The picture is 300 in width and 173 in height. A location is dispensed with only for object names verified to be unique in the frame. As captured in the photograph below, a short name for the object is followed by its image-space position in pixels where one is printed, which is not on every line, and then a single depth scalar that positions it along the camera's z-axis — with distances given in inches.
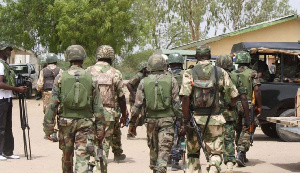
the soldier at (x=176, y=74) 383.9
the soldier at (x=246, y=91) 397.7
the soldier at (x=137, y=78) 454.3
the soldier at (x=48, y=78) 514.9
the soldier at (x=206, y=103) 304.2
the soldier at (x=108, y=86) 339.0
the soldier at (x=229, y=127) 364.2
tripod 424.5
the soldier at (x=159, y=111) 301.3
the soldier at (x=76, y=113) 276.7
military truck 518.3
